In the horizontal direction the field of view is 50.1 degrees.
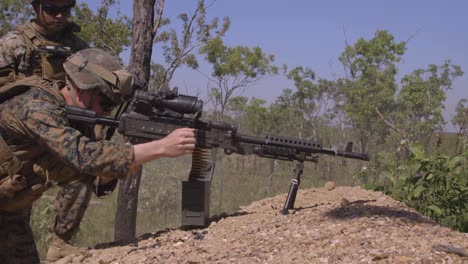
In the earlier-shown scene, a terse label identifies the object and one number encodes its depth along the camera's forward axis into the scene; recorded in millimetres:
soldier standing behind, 3727
